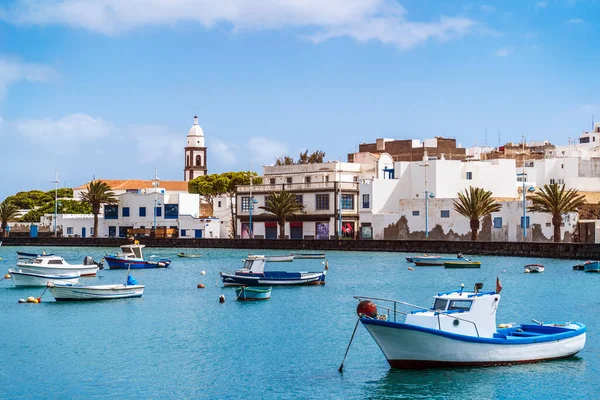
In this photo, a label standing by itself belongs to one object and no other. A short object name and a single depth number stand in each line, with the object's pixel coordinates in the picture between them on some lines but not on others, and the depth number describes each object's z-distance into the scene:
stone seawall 81.25
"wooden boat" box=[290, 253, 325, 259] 91.62
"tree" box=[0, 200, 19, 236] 142.75
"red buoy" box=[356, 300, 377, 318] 28.73
